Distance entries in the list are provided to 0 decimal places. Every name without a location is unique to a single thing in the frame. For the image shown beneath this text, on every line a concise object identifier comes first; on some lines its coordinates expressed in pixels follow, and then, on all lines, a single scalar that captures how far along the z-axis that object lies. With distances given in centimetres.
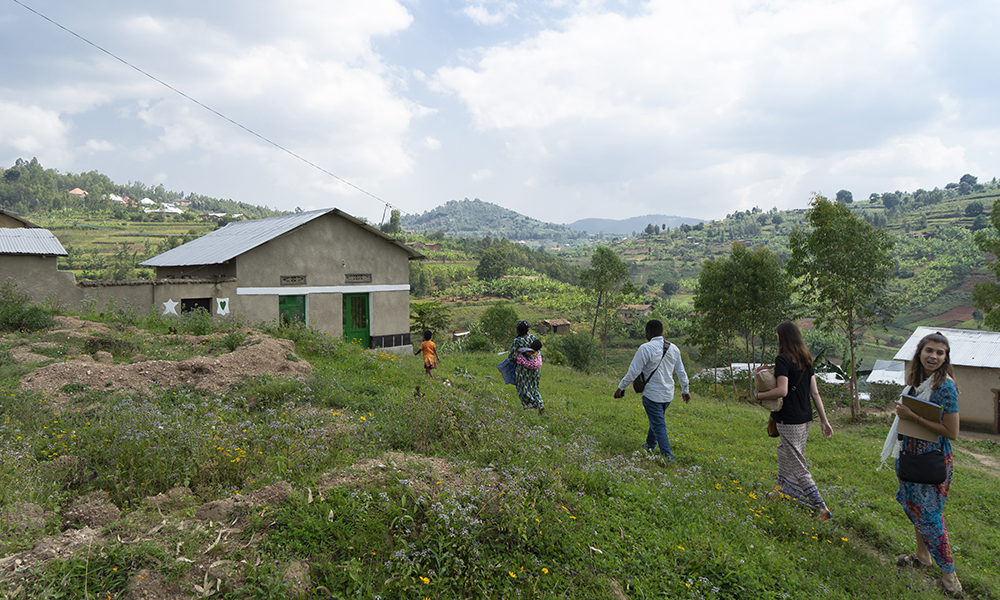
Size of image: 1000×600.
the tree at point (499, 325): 4241
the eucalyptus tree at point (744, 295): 2638
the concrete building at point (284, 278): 1490
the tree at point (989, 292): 2079
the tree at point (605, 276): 3553
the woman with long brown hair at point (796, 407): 527
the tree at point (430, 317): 2770
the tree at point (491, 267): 9275
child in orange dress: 1101
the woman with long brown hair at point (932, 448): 435
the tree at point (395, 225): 10503
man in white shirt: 652
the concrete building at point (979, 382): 1847
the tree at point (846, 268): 1680
